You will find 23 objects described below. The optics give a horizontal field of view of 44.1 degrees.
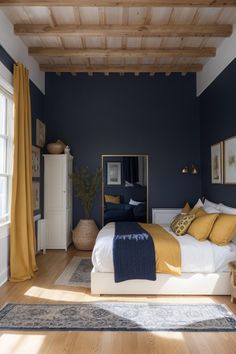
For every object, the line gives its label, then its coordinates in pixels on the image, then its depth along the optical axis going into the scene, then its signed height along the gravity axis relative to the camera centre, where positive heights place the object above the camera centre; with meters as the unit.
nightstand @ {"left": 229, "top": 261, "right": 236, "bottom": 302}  2.96 -1.03
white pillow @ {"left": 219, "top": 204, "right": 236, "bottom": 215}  3.58 -0.36
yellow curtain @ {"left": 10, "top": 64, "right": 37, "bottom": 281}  3.67 -0.21
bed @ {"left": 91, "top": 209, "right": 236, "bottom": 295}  3.14 -1.05
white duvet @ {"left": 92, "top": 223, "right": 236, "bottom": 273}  3.13 -0.82
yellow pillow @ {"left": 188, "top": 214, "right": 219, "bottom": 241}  3.37 -0.53
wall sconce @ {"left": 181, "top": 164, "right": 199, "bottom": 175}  5.48 +0.22
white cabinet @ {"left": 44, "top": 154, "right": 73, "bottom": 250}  5.23 -0.33
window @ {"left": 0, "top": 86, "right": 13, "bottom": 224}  3.79 +0.42
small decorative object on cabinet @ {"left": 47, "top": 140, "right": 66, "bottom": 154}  5.29 +0.62
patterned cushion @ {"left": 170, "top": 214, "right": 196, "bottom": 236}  3.67 -0.55
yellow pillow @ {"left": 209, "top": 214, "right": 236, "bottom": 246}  3.21 -0.55
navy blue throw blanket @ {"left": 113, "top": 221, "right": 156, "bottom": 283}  3.08 -0.83
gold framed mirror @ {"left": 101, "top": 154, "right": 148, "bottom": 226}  5.65 -0.12
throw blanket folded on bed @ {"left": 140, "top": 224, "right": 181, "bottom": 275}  3.11 -0.81
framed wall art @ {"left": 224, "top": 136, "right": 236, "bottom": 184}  3.93 +0.29
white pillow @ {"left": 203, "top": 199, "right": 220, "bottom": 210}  4.13 -0.35
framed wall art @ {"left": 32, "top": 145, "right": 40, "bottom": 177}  4.81 +0.35
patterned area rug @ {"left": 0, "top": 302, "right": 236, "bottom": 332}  2.45 -1.22
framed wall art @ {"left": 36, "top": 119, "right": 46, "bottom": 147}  5.09 +0.89
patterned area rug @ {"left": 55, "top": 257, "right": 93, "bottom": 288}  3.53 -1.22
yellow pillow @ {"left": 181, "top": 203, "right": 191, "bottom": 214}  4.93 -0.47
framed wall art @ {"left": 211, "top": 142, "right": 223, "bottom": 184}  4.41 +0.29
